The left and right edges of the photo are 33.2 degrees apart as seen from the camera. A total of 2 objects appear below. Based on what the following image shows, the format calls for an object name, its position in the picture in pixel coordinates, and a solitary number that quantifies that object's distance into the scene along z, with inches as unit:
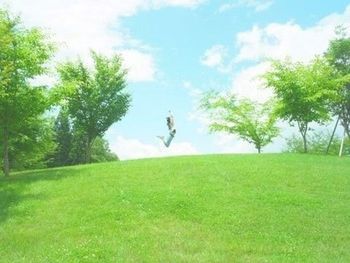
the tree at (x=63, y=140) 3400.6
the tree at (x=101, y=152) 4045.8
